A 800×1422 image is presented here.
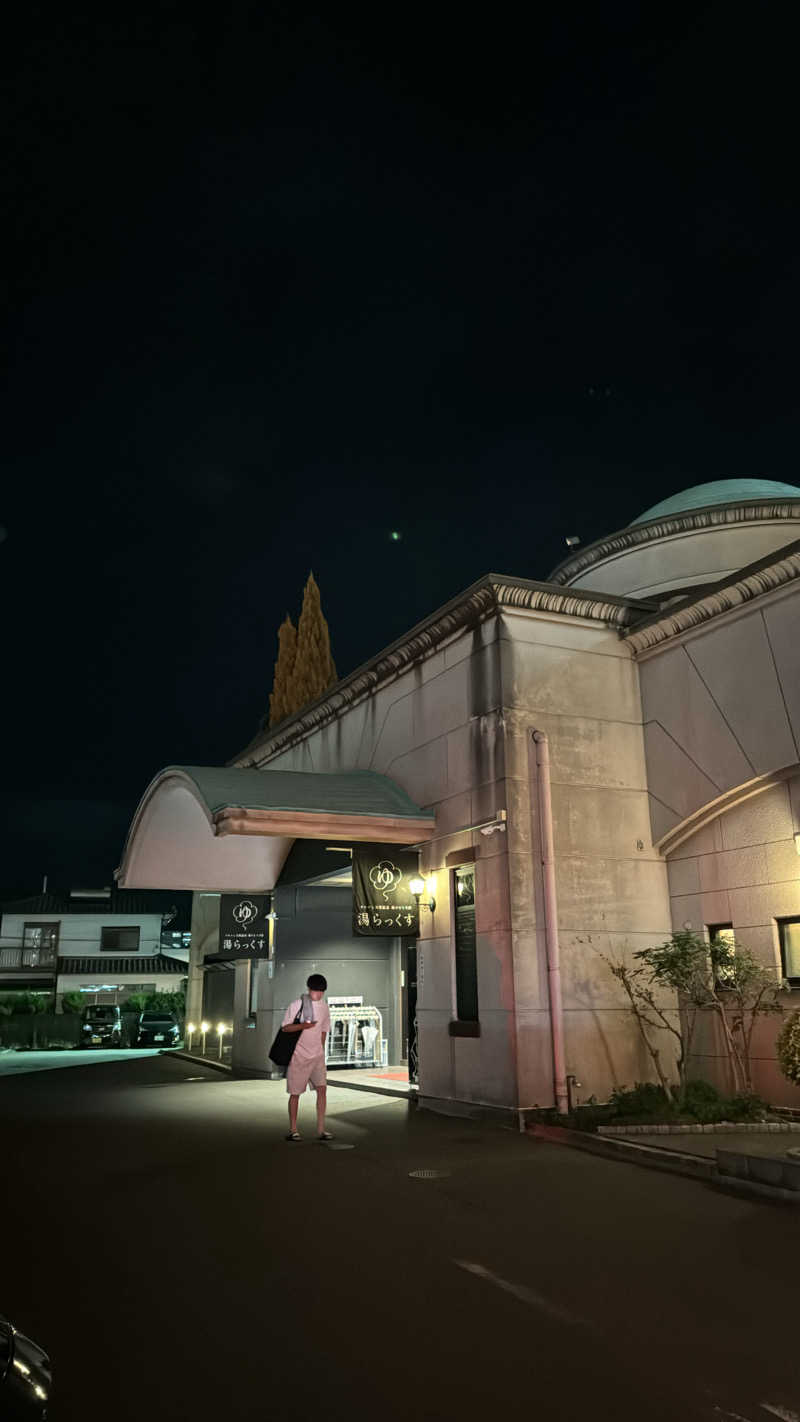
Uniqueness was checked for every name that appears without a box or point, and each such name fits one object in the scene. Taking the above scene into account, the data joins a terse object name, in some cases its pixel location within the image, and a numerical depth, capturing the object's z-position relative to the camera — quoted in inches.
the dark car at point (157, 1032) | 1389.0
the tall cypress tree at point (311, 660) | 1876.2
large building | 496.7
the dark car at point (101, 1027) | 1424.7
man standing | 453.7
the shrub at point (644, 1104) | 467.8
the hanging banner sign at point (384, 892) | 588.1
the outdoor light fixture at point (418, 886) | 596.4
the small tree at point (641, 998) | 507.5
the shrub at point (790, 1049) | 360.5
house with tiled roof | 1975.9
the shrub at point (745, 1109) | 452.8
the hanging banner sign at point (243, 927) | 808.9
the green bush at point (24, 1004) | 1541.6
